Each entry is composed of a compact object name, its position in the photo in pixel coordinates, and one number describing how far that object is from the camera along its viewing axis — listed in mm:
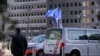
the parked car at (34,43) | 21772
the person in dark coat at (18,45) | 11773
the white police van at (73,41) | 18672
